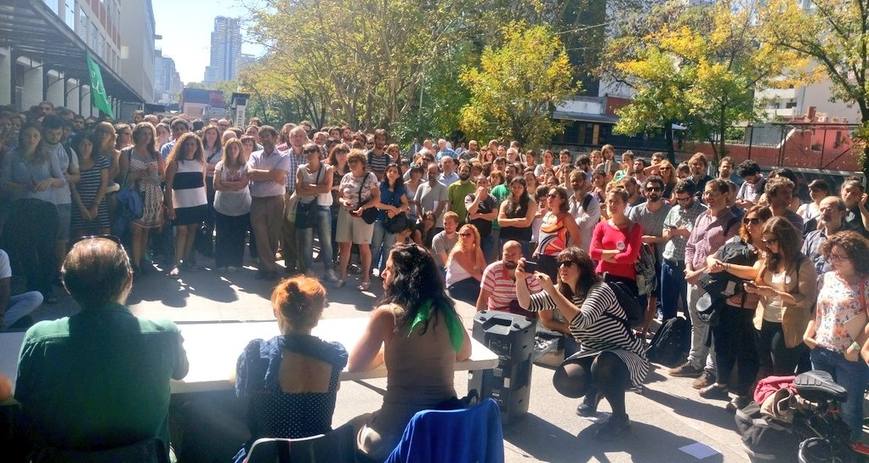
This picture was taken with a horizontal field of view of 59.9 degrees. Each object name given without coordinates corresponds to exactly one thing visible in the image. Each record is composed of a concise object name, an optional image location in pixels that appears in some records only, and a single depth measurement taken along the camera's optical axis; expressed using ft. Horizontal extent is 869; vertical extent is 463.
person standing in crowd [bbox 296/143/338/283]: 28.14
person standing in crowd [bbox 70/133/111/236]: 26.16
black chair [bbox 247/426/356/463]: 9.23
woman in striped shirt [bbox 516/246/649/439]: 16.40
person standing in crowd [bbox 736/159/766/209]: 30.48
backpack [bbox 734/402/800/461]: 14.74
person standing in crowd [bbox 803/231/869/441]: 15.12
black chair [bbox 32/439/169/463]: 8.96
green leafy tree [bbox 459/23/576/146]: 71.92
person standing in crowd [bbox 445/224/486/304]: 25.46
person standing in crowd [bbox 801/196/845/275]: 20.39
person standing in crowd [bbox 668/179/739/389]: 20.59
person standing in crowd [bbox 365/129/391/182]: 33.74
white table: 11.75
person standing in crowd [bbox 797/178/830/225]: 25.46
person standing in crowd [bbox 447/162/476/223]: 31.63
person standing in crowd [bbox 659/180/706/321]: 23.21
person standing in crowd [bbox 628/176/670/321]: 24.48
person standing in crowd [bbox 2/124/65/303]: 23.43
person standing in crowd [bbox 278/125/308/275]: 29.30
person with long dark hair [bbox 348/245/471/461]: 11.80
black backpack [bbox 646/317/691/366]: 21.44
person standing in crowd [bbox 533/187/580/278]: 25.18
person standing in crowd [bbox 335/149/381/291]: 28.55
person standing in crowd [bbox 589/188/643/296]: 21.75
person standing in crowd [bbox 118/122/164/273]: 27.61
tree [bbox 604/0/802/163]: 79.92
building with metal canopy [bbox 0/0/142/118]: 38.47
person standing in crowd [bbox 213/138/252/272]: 28.40
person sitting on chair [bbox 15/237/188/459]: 9.03
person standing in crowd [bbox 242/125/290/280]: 28.32
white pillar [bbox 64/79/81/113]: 107.69
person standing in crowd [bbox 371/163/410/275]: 29.50
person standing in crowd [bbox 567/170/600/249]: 27.02
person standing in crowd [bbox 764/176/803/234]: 19.71
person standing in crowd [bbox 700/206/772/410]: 18.74
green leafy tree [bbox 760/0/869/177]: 60.75
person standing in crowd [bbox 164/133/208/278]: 28.22
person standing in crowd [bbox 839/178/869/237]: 24.57
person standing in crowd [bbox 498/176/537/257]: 29.14
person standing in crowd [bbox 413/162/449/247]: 31.76
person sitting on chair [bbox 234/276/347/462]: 10.61
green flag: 50.52
